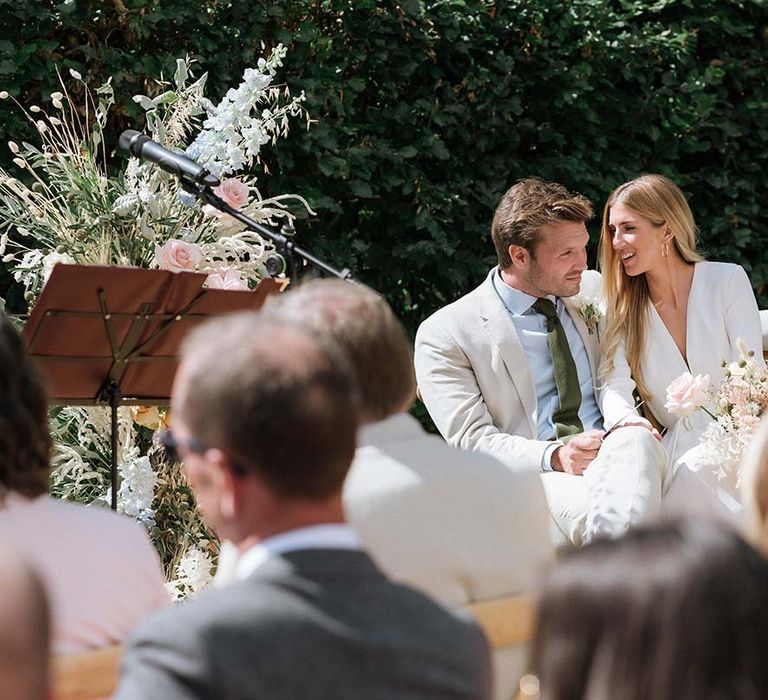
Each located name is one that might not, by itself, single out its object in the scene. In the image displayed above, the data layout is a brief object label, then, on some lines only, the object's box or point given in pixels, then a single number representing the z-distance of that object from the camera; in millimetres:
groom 9070
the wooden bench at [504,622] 4504
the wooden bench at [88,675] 3596
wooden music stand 7074
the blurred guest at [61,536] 3914
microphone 7613
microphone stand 7355
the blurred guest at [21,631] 2391
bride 9797
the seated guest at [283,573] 2930
